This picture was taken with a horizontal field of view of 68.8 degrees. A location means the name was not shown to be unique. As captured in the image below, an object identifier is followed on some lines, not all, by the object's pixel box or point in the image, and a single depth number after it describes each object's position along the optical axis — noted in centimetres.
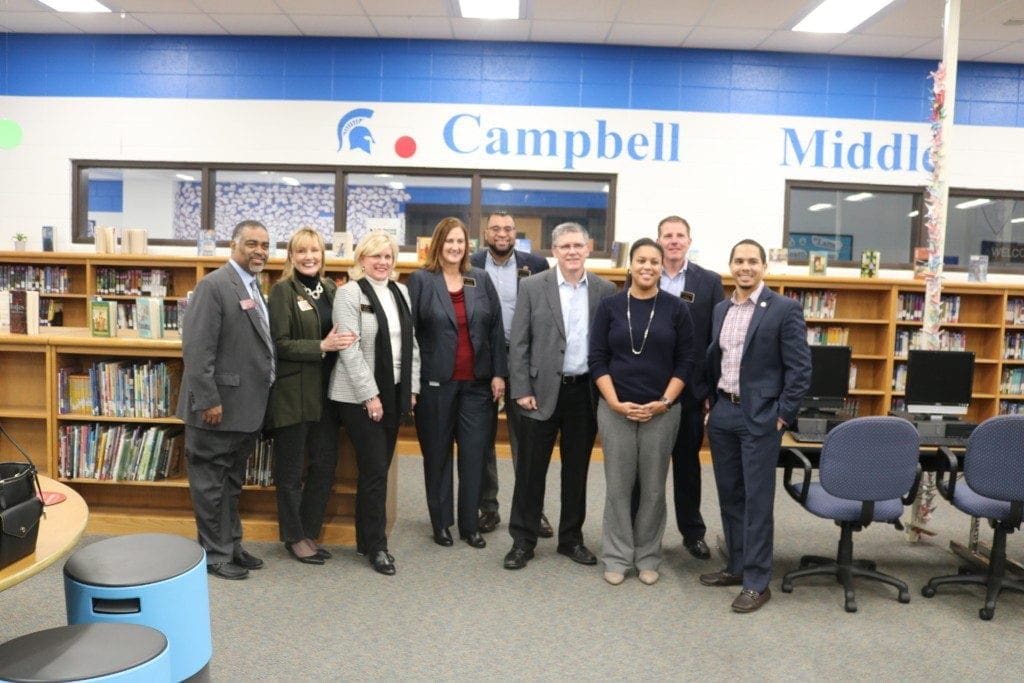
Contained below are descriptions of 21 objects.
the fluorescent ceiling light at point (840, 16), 602
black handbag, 167
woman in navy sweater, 364
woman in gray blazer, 368
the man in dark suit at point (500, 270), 440
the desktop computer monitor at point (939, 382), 440
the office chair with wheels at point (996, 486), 344
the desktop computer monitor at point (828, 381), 475
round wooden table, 167
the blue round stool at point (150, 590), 219
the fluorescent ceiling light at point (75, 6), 644
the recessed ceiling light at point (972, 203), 765
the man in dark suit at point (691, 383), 399
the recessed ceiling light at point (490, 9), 622
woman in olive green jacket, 367
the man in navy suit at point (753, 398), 338
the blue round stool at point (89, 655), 167
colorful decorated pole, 450
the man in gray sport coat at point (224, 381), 344
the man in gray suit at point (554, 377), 381
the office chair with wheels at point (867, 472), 340
